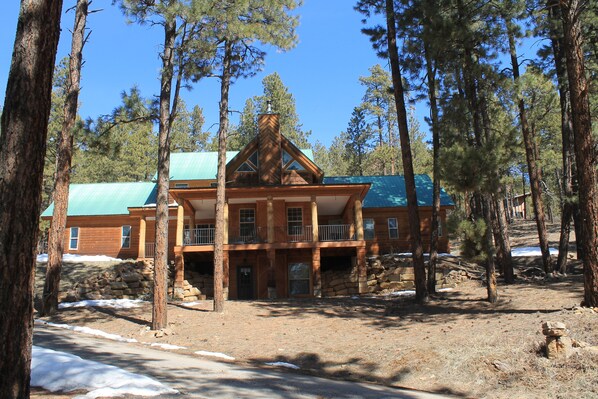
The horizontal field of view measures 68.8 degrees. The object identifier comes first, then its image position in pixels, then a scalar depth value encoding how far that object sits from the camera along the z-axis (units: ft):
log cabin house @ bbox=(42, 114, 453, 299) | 66.59
